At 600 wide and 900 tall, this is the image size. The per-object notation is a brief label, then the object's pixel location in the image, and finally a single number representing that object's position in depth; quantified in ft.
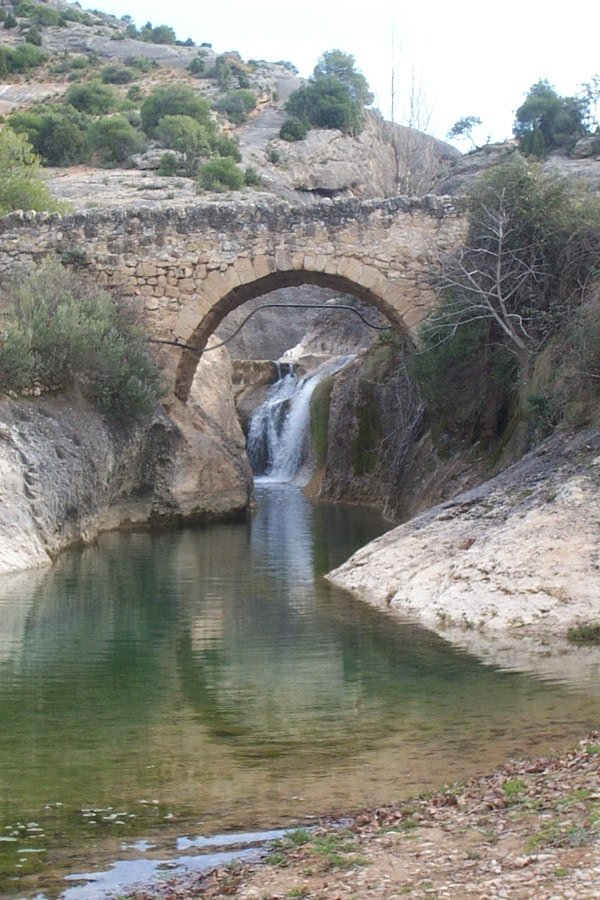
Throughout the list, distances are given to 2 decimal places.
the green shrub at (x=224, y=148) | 176.15
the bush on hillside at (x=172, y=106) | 190.70
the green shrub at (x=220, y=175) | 152.17
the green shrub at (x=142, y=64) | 239.23
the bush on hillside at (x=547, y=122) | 168.25
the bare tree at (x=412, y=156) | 136.77
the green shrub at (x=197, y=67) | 238.07
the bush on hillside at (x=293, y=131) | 193.06
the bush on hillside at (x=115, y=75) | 229.66
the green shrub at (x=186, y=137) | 169.58
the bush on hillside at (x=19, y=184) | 99.76
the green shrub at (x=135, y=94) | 216.74
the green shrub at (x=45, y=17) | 272.51
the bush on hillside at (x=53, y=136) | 172.55
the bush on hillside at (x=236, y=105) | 207.86
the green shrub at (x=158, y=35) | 288.51
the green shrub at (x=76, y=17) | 287.28
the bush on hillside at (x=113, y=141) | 172.96
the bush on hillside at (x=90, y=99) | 203.51
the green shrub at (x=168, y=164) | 163.12
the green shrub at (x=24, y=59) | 227.20
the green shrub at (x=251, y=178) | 165.17
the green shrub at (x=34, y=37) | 248.73
